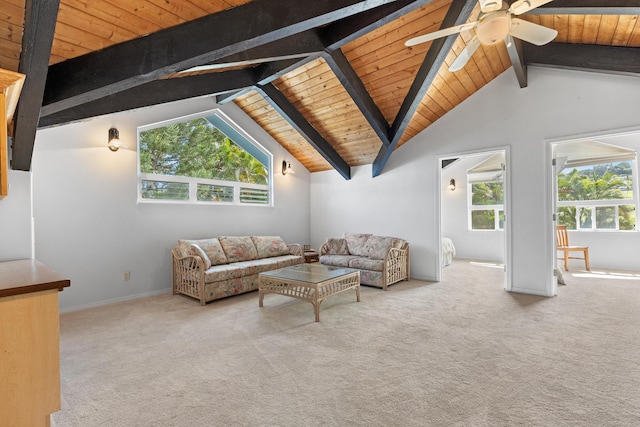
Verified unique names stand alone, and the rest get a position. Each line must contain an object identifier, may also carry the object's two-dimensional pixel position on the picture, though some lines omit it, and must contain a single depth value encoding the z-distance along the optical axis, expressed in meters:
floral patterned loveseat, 4.72
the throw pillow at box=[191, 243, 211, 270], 3.97
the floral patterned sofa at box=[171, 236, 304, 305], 3.95
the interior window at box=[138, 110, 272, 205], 4.51
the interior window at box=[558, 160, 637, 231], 6.15
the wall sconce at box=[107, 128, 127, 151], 3.95
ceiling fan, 2.21
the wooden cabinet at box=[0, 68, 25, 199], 1.73
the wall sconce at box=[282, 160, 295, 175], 6.34
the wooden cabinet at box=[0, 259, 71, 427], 1.30
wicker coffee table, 3.39
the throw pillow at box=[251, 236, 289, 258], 5.18
